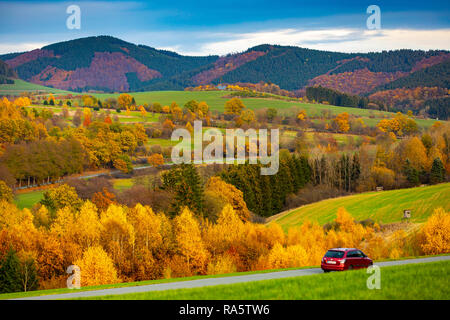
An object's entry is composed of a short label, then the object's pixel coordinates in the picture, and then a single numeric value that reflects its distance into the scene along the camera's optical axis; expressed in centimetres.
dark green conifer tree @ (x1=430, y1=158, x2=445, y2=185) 10412
